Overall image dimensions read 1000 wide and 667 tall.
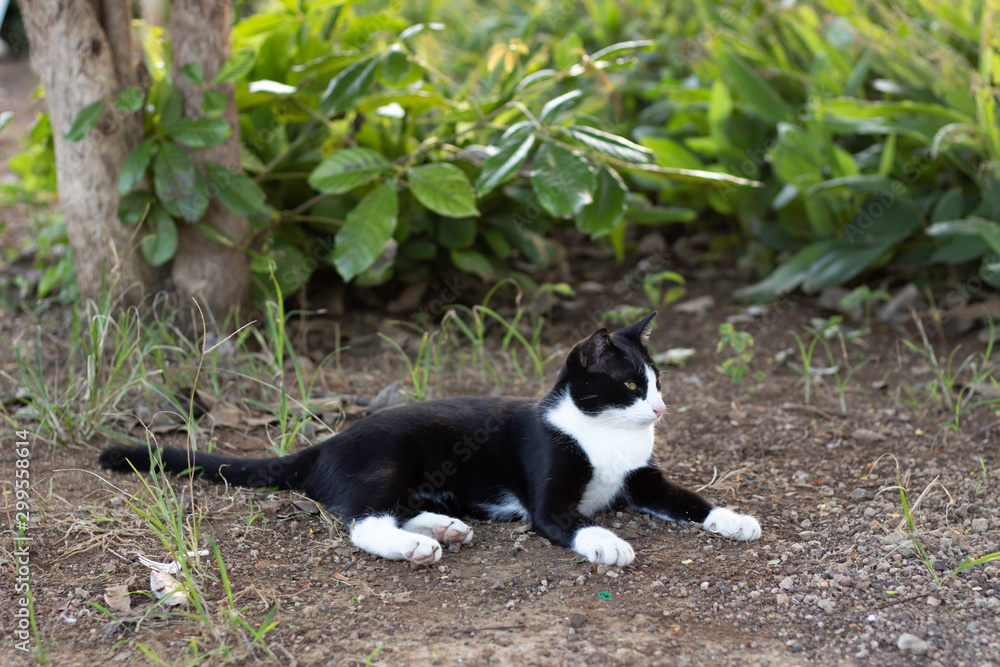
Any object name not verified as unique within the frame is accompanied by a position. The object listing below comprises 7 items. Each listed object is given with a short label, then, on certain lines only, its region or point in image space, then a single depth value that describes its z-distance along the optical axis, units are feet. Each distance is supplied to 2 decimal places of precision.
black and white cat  7.07
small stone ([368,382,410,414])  9.60
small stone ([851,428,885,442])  9.08
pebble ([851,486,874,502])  7.73
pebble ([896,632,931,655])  5.28
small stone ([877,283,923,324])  12.34
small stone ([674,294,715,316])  13.25
